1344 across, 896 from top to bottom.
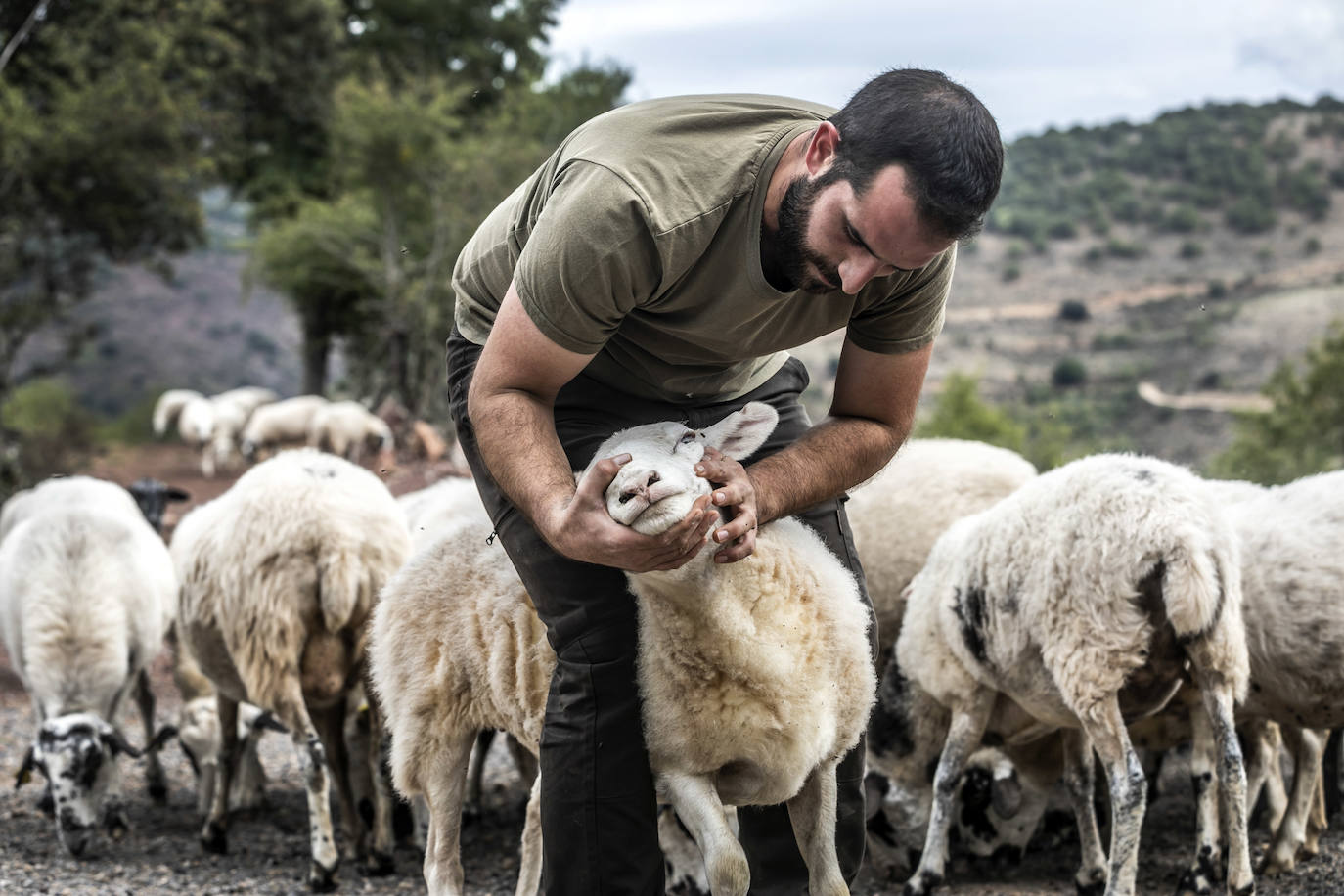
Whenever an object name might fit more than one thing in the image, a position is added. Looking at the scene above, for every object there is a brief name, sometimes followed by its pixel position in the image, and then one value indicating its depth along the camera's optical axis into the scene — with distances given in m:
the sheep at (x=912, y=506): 6.11
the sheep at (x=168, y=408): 24.27
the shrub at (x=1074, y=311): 45.19
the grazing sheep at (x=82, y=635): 5.70
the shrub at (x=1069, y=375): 38.81
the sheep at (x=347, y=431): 19.33
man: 2.45
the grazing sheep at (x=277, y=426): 20.47
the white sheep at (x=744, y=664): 2.62
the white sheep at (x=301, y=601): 5.25
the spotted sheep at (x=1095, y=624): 4.04
